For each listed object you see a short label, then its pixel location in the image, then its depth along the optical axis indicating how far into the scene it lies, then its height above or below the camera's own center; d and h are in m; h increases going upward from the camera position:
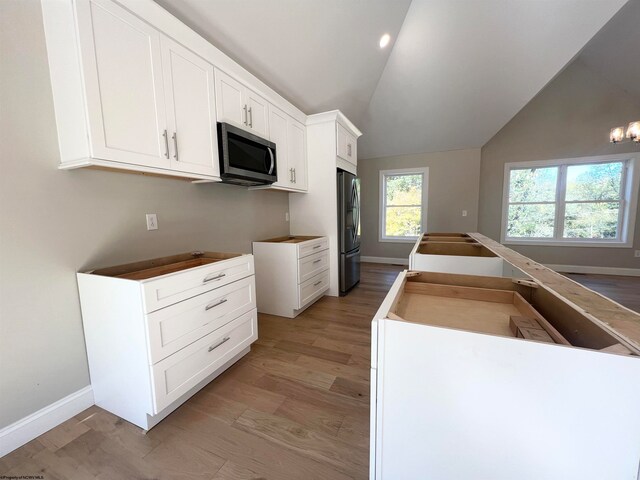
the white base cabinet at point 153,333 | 1.28 -0.61
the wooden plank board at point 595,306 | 0.60 -0.29
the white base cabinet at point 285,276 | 2.68 -0.63
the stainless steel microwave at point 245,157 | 1.90 +0.50
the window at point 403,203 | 5.25 +0.23
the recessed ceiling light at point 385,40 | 2.99 +2.07
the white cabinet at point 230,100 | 1.89 +0.92
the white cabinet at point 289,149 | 2.60 +0.76
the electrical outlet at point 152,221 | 1.77 +0.00
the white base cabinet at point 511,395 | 0.53 -0.44
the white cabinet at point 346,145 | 3.23 +0.95
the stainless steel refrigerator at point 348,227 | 3.26 -0.15
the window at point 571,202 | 4.16 +0.14
